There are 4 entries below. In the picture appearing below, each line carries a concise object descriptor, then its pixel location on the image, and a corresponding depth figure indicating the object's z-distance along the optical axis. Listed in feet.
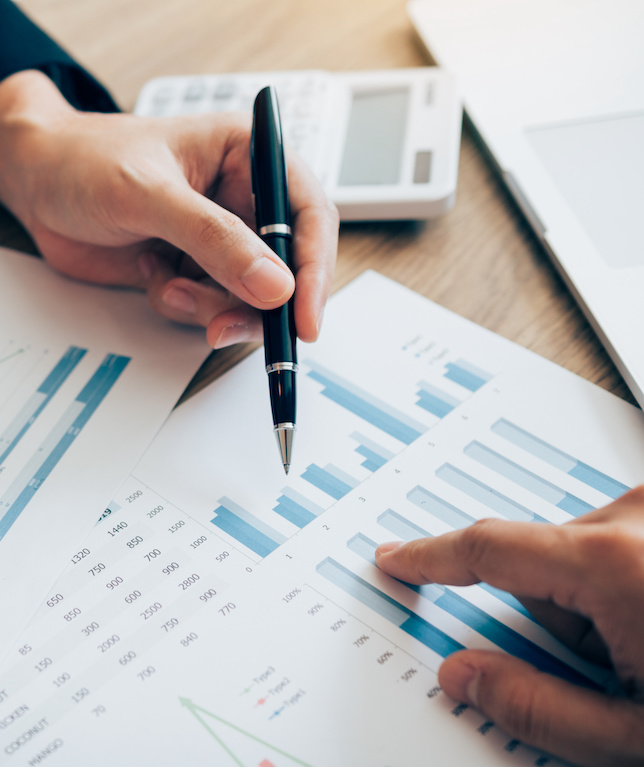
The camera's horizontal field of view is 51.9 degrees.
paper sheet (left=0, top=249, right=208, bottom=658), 1.46
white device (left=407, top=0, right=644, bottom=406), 1.76
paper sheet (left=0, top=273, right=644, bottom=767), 1.19
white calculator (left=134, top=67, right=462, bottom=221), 2.05
